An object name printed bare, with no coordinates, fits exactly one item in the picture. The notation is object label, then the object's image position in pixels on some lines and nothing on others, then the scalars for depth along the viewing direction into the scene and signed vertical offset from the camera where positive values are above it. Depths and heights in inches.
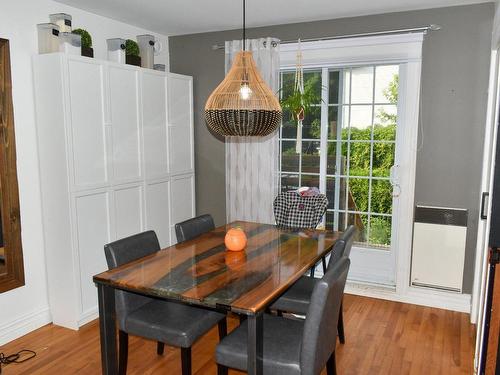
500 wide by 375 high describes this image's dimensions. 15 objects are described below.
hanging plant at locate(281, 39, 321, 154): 157.5 +13.0
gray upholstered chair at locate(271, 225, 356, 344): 105.9 -41.7
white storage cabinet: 127.8 -9.0
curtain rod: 141.1 +35.4
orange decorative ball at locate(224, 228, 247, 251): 106.5 -25.8
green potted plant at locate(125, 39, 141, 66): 152.3 +29.2
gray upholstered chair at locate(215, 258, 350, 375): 77.4 -40.9
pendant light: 98.7 +7.8
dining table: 78.1 -29.3
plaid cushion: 145.4 -25.1
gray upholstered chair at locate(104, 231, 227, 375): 93.7 -41.3
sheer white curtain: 164.7 -11.7
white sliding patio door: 149.6 -3.0
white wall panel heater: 144.9 -37.4
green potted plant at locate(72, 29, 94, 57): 135.0 +29.2
